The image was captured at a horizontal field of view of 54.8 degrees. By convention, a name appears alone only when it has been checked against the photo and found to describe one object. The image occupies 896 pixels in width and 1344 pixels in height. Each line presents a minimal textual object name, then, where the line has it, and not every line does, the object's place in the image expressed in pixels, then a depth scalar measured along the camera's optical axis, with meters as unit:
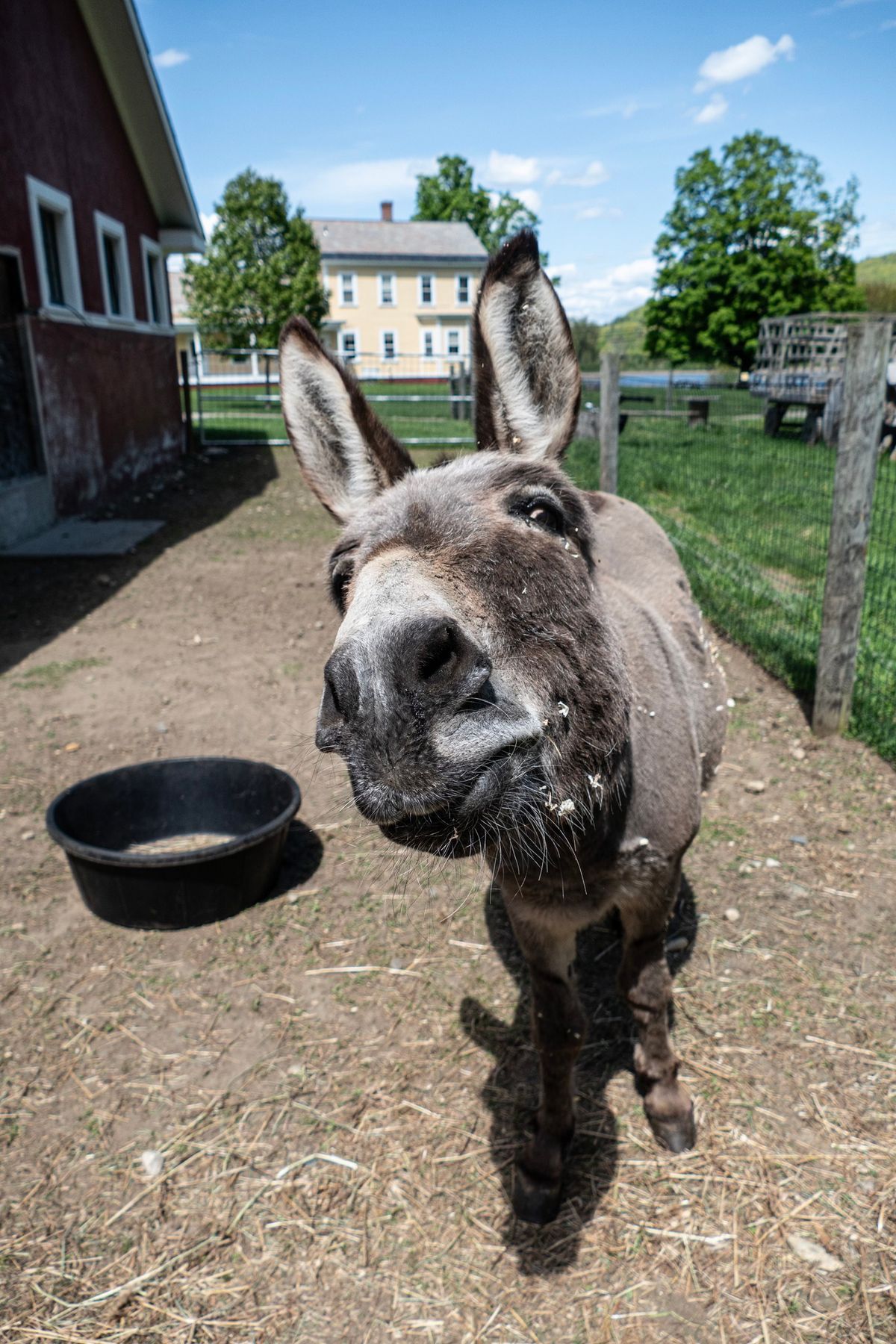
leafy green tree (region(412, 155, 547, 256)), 66.62
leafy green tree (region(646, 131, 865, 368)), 43.75
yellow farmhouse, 51.38
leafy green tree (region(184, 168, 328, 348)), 41.62
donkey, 1.35
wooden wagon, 15.04
